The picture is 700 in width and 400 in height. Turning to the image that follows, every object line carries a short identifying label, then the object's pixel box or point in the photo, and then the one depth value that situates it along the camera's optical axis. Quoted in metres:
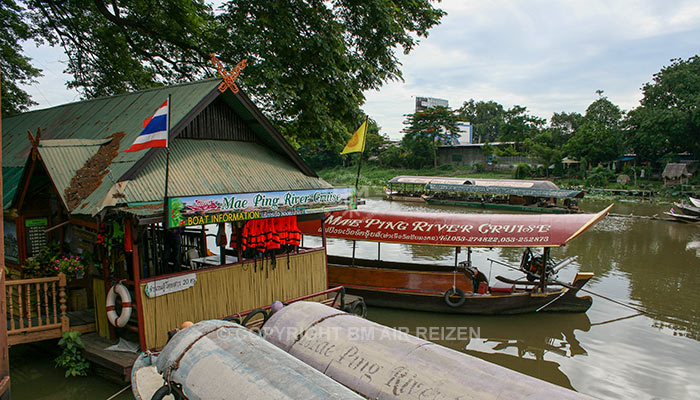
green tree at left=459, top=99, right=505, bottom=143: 85.81
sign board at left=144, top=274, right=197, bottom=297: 7.17
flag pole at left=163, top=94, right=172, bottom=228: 6.72
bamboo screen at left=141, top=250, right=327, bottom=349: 7.31
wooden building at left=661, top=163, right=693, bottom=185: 41.81
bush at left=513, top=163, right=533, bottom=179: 49.84
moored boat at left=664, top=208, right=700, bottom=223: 29.09
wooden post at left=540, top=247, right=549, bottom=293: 12.23
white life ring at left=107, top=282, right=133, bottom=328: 7.15
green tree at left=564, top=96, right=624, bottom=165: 48.28
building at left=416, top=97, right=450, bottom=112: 116.75
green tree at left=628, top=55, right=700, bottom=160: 41.41
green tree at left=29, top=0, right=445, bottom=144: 13.16
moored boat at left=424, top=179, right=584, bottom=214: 34.06
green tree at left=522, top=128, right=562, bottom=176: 51.38
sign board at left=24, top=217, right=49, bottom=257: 8.99
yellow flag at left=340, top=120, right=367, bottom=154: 10.72
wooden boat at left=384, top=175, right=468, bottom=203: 42.62
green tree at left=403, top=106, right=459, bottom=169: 60.66
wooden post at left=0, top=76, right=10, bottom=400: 5.47
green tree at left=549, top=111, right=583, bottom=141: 58.63
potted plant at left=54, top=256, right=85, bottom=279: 7.77
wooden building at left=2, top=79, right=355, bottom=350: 7.23
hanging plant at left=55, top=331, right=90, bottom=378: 7.44
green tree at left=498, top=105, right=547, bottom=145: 59.26
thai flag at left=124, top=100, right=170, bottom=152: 6.54
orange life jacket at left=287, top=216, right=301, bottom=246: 9.44
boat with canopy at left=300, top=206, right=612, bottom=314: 12.08
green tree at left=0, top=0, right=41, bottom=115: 15.43
